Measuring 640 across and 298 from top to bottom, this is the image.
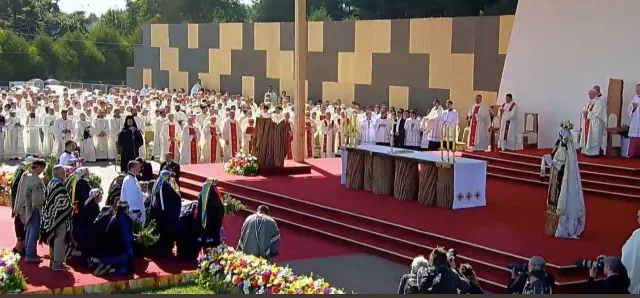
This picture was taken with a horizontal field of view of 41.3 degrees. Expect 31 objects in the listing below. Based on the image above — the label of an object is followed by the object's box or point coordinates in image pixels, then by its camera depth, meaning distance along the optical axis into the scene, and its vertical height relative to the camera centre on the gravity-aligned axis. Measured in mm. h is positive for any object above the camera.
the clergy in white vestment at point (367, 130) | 20094 -1148
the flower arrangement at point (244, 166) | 15305 -1545
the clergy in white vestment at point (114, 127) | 19898 -1129
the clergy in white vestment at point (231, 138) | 19078 -1301
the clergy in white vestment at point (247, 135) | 18516 -1211
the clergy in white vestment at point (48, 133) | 20312 -1316
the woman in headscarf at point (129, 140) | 15273 -1105
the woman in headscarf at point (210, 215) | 10039 -1612
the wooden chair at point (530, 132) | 16672 -972
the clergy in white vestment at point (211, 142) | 18906 -1386
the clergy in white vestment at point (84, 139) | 19719 -1403
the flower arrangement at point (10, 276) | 8734 -2079
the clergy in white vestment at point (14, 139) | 20047 -1454
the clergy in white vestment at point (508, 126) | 16562 -841
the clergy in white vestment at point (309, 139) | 19906 -1368
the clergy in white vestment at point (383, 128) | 19938 -1096
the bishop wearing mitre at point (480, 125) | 17734 -884
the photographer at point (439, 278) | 6773 -1571
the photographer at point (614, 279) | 6844 -1574
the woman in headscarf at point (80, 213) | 9773 -1542
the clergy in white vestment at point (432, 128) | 19516 -1061
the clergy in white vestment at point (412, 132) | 20016 -1181
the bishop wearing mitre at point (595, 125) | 14680 -711
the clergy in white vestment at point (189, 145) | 18703 -1439
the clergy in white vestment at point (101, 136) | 19812 -1341
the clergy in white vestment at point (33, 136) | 20344 -1391
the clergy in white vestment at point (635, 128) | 14422 -743
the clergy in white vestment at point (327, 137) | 20438 -1353
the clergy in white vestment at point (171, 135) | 18922 -1246
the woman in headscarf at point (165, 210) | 10250 -1578
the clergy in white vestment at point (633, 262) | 7875 -1651
